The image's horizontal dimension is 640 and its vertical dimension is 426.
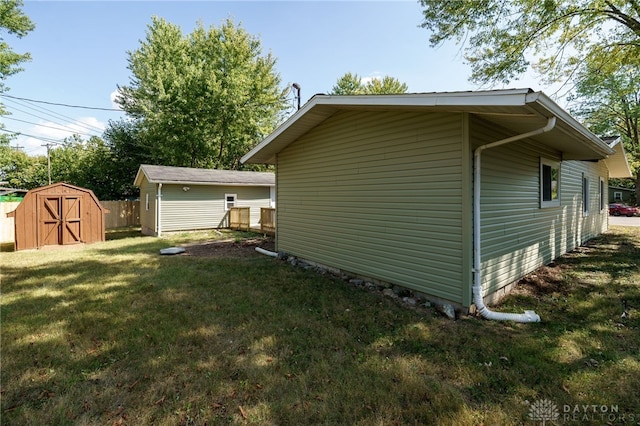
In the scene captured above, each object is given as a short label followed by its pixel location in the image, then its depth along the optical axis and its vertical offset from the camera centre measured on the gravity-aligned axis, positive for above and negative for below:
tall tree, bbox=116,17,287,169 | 20.67 +8.67
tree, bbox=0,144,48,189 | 23.45 +3.10
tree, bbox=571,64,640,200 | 18.11 +6.53
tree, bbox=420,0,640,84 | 7.93 +5.30
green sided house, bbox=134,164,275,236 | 12.95 +0.66
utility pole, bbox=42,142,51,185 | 22.31 +5.21
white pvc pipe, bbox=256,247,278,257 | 8.19 -1.27
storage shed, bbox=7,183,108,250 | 9.34 -0.25
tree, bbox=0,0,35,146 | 11.77 +7.57
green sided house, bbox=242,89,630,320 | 4.06 +0.42
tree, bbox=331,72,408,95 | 25.83 +11.39
